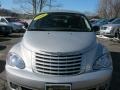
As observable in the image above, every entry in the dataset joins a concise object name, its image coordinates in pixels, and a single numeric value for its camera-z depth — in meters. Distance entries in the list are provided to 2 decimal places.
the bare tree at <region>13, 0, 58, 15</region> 13.90
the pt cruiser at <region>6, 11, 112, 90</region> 1.54
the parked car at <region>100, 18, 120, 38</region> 6.34
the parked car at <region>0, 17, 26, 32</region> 8.94
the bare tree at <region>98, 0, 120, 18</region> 20.42
